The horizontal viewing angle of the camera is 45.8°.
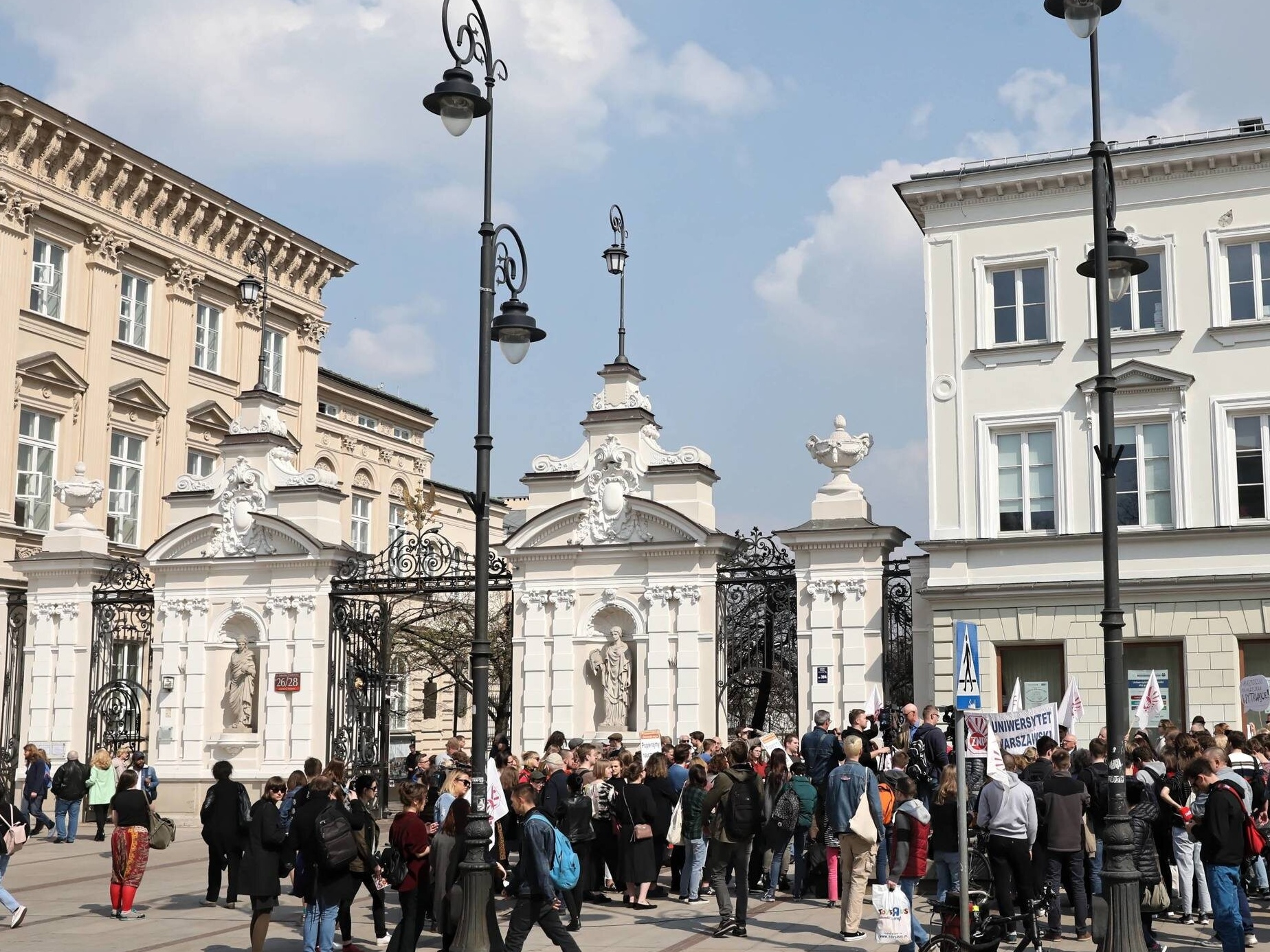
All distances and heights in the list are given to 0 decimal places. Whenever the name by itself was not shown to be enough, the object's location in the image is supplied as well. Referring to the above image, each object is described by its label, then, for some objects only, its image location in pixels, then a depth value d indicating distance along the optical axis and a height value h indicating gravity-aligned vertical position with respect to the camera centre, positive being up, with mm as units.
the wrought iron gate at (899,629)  24234 +546
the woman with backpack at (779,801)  16781 -1537
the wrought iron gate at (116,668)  28547 -140
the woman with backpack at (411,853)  13664 -1775
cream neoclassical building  35625 +8871
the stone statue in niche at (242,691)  27266 -560
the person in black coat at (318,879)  13945 -2029
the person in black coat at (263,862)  14656 -2009
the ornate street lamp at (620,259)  26469 +7068
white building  23734 +4023
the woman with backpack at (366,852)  14328 -1837
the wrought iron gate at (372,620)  26688 +752
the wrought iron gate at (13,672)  29422 -266
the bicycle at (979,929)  11883 -2170
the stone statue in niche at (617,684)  25234 -375
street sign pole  12102 -1315
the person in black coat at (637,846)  17203 -2109
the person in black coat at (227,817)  17484 -1825
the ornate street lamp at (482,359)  12875 +2839
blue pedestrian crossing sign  12680 -31
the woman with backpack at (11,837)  16594 -2025
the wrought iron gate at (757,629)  24656 +546
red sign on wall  26703 -398
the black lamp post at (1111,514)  12117 +1310
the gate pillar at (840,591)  23781 +1145
